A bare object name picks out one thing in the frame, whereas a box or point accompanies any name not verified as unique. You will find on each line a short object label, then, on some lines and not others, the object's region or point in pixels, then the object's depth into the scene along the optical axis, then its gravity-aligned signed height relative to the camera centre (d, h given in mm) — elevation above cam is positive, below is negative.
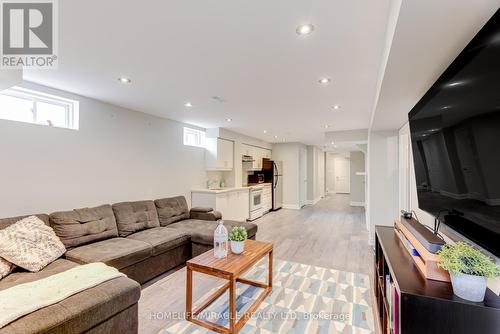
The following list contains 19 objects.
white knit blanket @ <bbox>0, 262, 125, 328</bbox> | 1419 -879
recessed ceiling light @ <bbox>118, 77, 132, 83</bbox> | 2484 +1009
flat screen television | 889 +139
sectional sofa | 1513 -915
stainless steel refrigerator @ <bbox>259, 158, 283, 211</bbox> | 7445 -249
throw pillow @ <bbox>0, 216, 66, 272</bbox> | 2023 -713
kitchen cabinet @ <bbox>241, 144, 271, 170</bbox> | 6618 +519
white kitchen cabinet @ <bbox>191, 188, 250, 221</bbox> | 4797 -716
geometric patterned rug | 1961 -1370
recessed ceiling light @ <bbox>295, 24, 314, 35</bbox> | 1539 +981
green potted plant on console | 961 -440
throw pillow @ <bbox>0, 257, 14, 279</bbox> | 1929 -856
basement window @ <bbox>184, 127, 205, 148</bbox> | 5082 +761
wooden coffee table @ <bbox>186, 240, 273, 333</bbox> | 1901 -918
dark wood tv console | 949 -623
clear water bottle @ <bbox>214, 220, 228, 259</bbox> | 2299 -765
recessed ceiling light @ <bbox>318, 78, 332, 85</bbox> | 2449 +983
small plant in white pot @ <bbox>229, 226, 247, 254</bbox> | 2367 -749
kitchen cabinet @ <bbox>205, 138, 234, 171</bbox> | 5324 +376
